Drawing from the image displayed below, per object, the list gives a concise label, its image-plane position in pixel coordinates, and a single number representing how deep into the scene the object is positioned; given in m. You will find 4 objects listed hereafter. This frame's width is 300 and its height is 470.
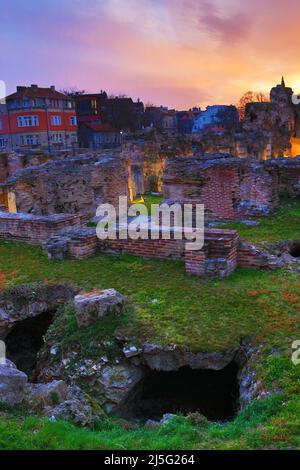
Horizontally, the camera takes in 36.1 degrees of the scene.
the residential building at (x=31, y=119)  52.97
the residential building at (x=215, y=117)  81.12
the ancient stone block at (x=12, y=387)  4.47
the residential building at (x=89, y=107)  68.06
